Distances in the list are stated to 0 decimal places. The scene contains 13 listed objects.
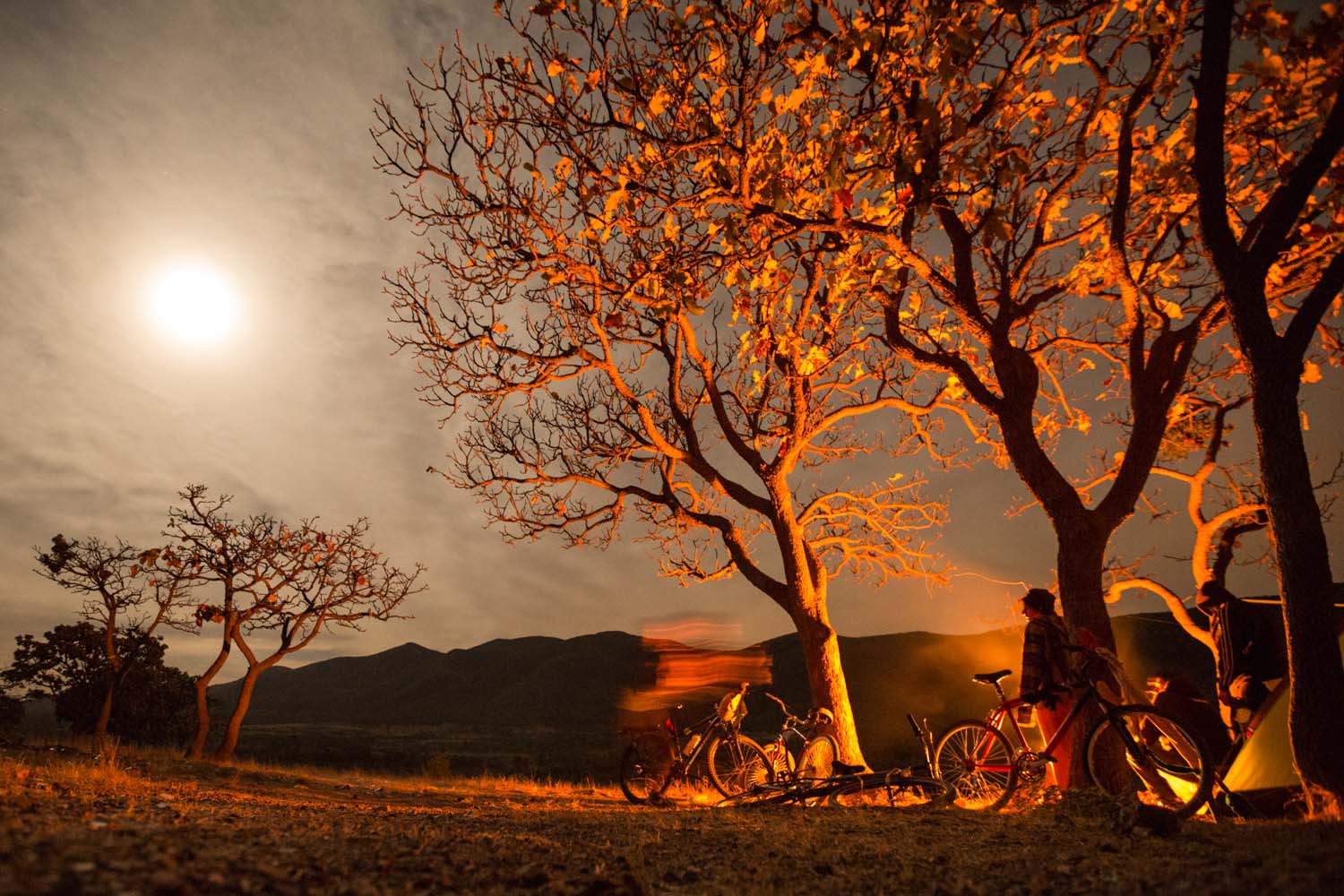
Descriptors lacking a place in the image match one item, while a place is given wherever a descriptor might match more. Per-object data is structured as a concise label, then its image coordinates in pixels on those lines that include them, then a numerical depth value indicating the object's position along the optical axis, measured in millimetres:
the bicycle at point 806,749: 9352
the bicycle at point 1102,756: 5484
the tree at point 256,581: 18594
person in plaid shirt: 6566
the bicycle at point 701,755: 9391
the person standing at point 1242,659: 6305
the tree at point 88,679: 25219
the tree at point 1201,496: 10453
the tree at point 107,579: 19672
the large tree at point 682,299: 6910
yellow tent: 5254
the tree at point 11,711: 23375
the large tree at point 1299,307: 4715
